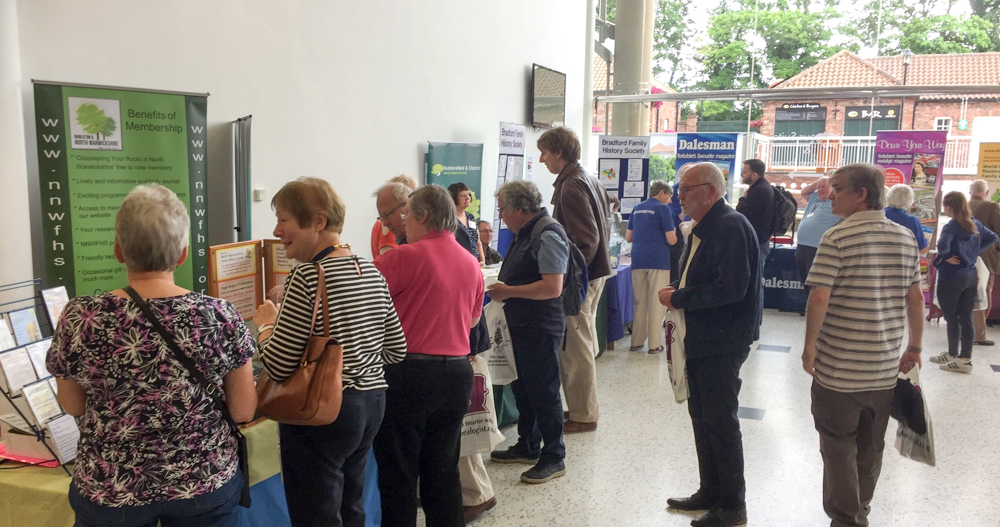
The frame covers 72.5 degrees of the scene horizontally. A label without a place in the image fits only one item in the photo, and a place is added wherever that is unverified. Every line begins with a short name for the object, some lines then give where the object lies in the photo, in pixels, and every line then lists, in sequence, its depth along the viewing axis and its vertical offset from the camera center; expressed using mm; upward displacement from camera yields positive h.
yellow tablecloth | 1793 -856
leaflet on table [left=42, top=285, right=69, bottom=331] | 2065 -393
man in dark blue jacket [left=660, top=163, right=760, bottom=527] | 2553 -466
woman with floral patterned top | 1353 -422
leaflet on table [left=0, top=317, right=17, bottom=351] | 1902 -466
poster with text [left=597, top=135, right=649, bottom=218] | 7418 +190
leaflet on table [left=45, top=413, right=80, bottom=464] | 1848 -718
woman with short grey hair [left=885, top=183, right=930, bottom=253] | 5547 -132
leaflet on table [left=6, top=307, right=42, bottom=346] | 1977 -451
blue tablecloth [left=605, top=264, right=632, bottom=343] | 5629 -973
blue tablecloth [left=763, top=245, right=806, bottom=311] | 7590 -1057
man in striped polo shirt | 2400 -461
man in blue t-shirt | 5676 -617
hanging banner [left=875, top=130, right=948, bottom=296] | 7848 +314
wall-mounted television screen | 7855 +1023
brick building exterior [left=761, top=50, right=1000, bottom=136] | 19938 +2544
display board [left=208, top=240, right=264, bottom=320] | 2617 -394
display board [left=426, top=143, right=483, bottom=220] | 5867 +137
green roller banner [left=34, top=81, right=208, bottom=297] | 2816 +51
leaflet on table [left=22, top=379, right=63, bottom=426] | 1779 -605
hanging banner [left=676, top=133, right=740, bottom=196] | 8398 +446
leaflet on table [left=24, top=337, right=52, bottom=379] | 1862 -501
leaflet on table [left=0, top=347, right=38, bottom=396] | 1770 -518
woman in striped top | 1704 -403
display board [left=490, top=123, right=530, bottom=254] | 7094 +278
